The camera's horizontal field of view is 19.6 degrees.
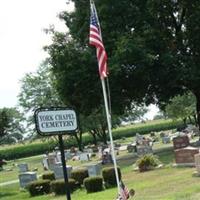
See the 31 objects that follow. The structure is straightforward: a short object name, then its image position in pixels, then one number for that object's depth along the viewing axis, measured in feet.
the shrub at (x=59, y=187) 74.90
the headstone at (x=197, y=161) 62.93
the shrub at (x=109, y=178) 71.61
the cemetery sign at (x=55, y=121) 31.71
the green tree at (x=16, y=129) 251.68
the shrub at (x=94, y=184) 70.49
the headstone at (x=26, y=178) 97.26
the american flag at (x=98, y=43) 42.09
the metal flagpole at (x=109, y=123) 39.45
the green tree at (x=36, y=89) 216.54
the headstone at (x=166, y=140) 178.70
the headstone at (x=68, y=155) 178.23
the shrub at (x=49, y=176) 91.97
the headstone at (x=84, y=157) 153.38
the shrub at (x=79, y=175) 79.82
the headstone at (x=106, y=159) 119.82
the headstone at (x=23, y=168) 135.03
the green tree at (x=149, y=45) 107.34
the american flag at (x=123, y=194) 37.96
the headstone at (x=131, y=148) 154.49
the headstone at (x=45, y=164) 146.58
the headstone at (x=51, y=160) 146.69
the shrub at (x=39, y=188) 81.97
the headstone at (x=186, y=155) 77.92
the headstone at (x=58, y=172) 91.61
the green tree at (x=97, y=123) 207.37
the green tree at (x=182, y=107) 227.44
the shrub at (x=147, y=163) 83.76
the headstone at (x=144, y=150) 118.28
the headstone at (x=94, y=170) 81.46
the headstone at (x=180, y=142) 119.65
